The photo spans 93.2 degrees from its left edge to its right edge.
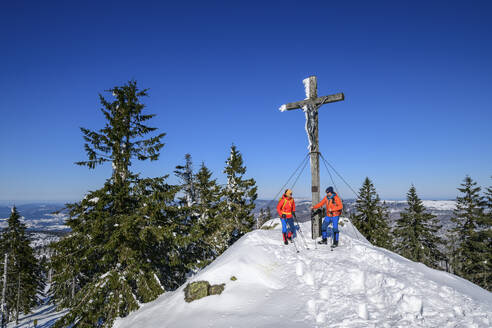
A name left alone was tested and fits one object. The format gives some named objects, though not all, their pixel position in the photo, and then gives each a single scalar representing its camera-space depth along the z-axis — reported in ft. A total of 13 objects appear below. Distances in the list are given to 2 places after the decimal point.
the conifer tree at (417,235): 87.97
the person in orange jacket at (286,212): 29.71
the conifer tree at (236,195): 79.87
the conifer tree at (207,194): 75.56
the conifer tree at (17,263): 81.10
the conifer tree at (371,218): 87.15
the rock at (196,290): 20.55
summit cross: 29.76
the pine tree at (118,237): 28.14
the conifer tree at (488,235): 72.23
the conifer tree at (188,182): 82.79
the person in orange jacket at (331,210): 27.73
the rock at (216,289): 20.46
